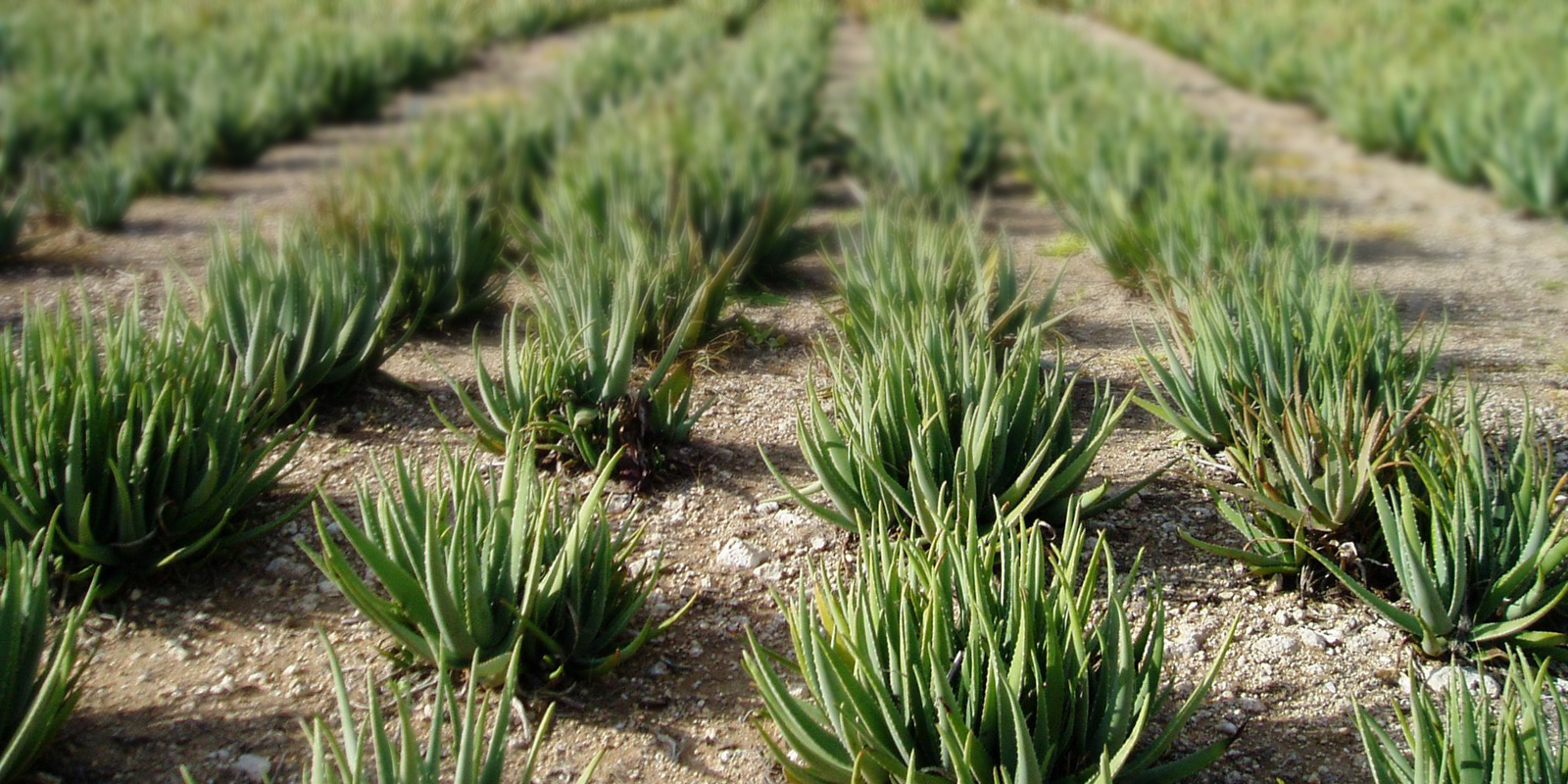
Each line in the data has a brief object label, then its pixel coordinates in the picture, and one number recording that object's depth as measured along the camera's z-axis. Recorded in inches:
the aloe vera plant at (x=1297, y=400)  110.8
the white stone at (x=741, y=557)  120.7
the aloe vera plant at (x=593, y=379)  128.2
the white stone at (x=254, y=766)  93.0
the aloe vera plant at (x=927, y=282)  142.0
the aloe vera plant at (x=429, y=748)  73.3
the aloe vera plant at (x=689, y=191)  188.7
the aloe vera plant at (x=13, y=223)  195.3
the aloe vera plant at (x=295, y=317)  133.5
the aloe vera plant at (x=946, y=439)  111.3
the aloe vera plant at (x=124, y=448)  105.1
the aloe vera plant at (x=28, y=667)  85.3
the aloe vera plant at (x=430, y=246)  169.3
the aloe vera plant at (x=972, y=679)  82.8
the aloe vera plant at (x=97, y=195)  220.1
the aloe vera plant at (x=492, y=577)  94.7
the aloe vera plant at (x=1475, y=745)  75.3
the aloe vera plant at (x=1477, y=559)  99.5
